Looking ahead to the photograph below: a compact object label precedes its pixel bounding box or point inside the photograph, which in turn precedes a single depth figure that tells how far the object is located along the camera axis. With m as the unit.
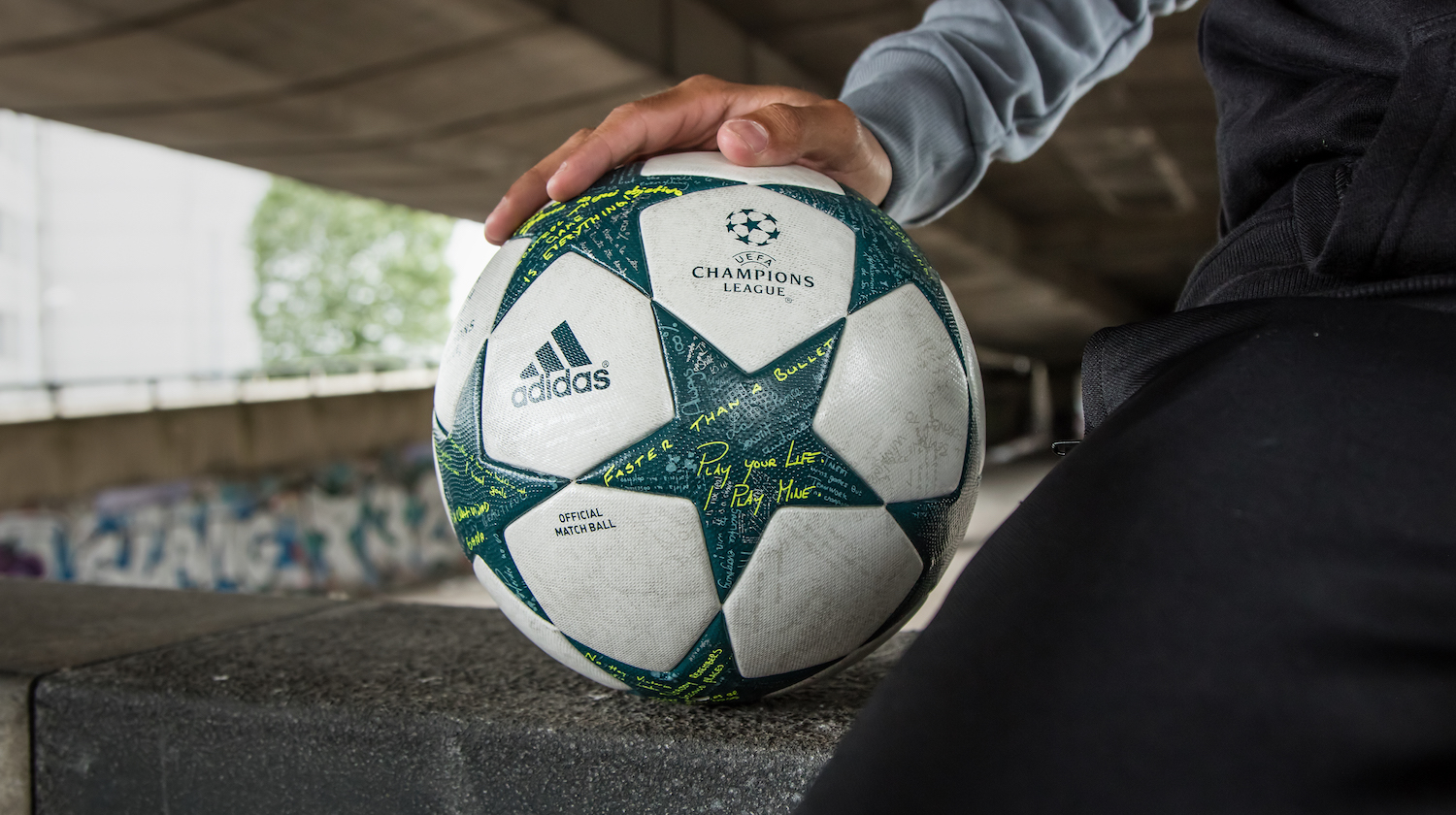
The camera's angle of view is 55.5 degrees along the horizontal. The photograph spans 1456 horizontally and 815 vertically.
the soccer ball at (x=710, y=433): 0.55
